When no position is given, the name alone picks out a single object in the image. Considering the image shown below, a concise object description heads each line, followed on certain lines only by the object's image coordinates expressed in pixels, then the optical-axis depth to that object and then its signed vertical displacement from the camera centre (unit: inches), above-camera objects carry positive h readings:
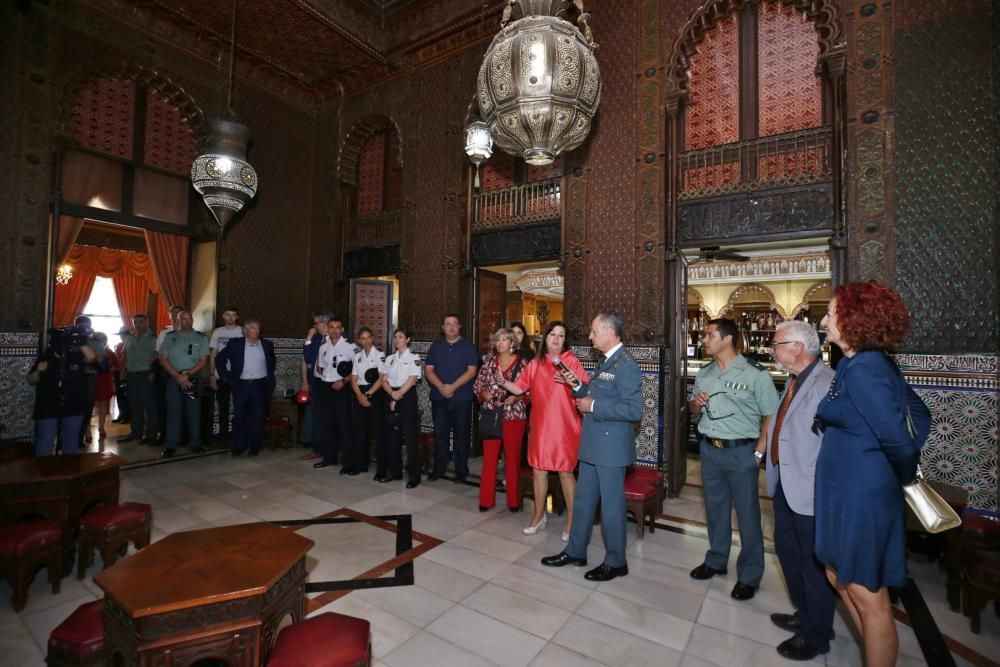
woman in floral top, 176.1 -22.8
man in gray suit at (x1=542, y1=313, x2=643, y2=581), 121.4 -22.0
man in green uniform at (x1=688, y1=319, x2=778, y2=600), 117.9 -20.5
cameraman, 189.8 -19.0
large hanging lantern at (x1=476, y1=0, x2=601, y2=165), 122.3 +70.6
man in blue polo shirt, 212.5 -18.3
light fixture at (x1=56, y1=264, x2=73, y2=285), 426.9 +61.5
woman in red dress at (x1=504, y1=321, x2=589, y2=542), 143.7 -20.5
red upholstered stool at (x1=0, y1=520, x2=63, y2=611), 104.4 -47.2
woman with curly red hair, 70.6 -16.3
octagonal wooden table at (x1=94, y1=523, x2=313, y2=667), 66.0 -37.7
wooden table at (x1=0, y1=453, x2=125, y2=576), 117.5 -37.6
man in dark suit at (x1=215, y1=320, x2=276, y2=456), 257.1 -19.3
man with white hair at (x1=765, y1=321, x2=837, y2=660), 94.0 -26.3
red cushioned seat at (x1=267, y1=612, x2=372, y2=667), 63.7 -41.6
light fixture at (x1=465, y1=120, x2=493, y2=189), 232.5 +102.6
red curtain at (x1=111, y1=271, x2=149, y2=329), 470.0 +50.3
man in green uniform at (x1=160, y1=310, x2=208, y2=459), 255.9 -14.0
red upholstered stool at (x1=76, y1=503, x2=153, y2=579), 117.6 -47.2
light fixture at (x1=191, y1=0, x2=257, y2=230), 213.9 +79.4
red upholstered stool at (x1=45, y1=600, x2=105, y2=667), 72.7 -46.1
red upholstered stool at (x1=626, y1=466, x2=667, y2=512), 162.1 -42.9
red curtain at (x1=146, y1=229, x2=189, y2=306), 305.4 +52.7
